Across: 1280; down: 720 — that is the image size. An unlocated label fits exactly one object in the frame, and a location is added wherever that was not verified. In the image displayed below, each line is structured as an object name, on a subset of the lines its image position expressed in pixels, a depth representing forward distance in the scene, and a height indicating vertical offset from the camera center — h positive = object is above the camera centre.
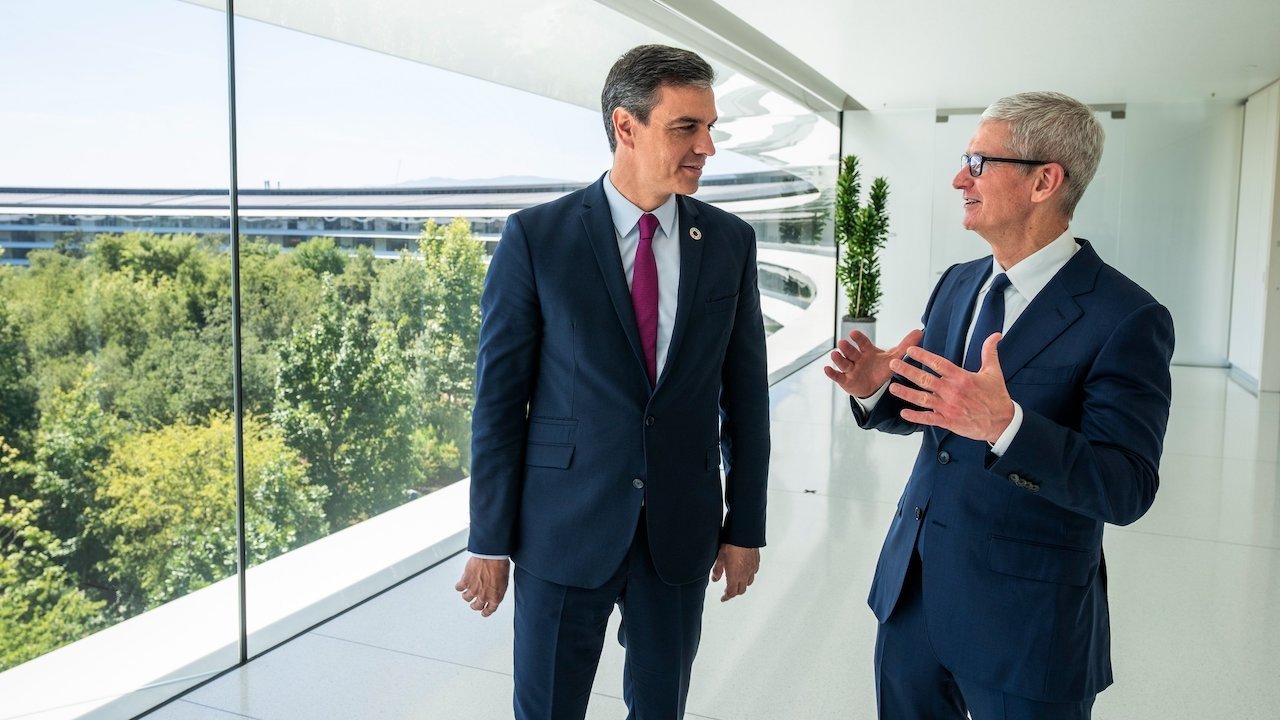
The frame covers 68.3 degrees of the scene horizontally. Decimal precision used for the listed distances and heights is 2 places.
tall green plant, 12.27 +0.86
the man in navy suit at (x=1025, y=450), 1.48 -0.23
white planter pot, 11.94 -0.23
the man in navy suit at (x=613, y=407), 1.85 -0.21
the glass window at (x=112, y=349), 2.68 -0.18
